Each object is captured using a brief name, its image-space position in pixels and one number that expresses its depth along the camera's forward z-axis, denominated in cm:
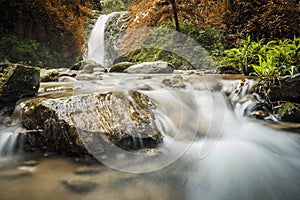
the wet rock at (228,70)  618
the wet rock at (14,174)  212
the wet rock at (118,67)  823
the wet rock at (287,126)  324
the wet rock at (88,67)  848
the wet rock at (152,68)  701
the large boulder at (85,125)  248
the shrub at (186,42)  914
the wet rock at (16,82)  339
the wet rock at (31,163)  234
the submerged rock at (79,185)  191
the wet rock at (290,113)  350
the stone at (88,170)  216
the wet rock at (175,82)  475
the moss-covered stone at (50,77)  568
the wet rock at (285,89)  380
